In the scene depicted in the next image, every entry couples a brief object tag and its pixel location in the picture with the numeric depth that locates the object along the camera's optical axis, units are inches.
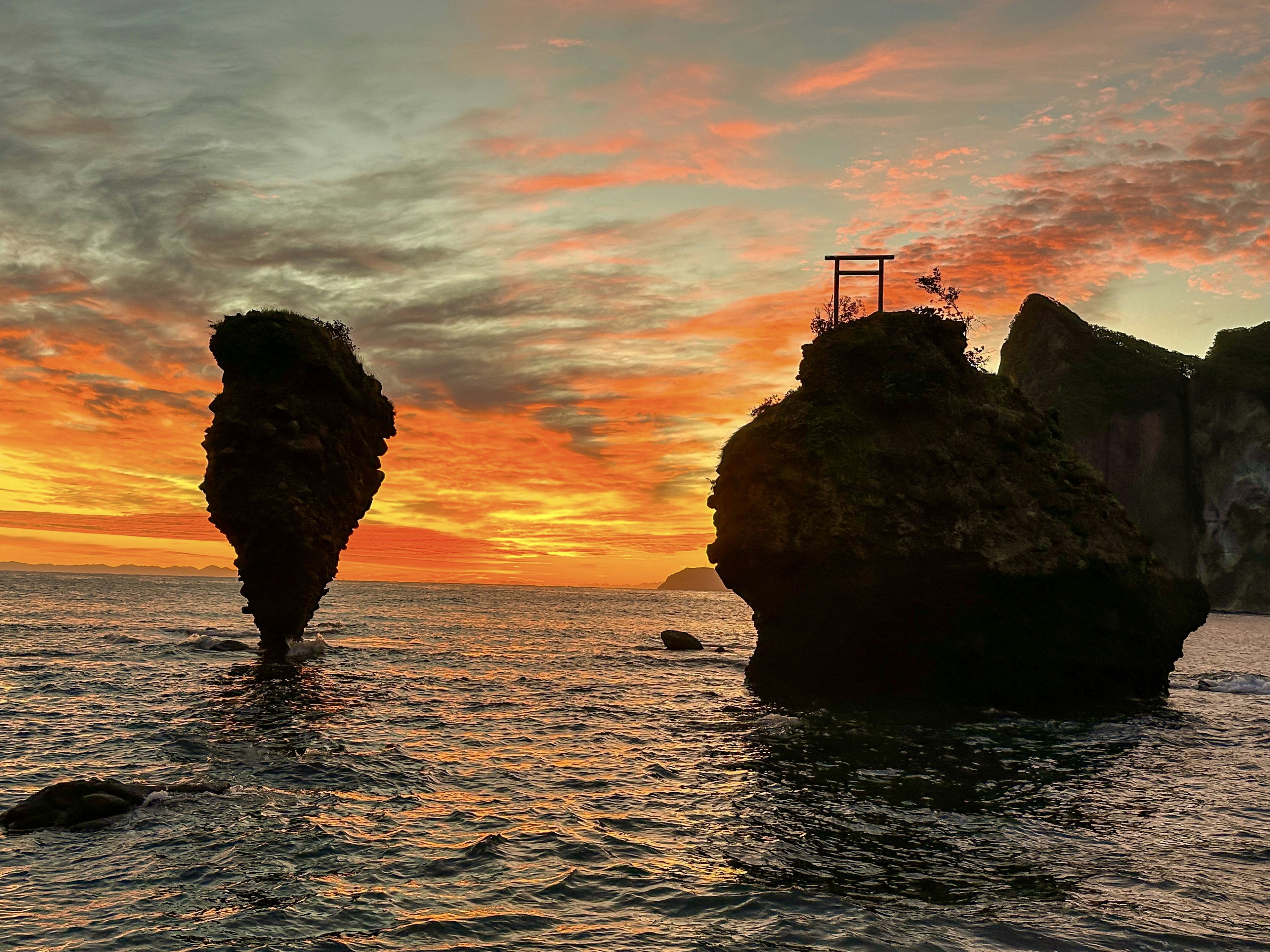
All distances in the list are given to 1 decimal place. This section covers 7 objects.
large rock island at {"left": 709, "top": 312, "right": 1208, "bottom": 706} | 1141.1
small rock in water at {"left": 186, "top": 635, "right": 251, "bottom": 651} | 1792.6
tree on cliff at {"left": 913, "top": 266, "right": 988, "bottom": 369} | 1379.2
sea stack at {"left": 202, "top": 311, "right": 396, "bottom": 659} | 1478.8
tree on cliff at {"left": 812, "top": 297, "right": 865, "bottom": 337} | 1465.3
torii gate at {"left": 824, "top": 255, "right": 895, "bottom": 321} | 1396.4
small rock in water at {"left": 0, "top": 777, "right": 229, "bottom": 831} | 600.4
